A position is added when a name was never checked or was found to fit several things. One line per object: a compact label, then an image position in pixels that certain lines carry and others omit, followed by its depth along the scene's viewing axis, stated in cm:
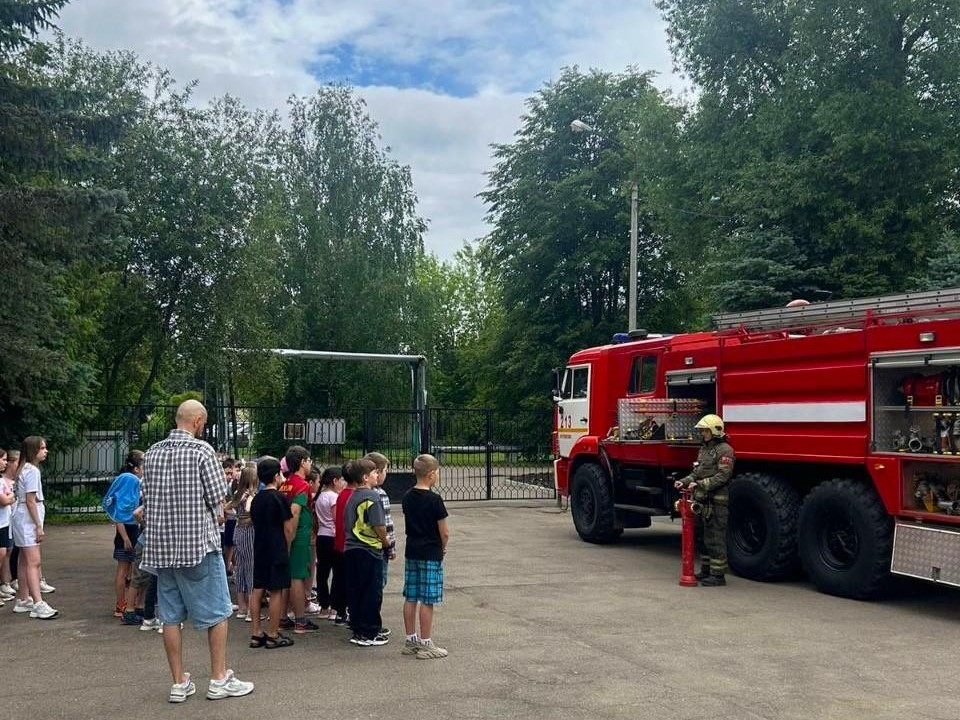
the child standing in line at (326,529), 867
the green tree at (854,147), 2084
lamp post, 2226
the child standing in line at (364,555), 763
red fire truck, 940
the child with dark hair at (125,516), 881
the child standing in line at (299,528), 805
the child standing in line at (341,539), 778
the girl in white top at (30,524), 898
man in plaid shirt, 613
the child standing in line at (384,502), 769
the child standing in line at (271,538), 759
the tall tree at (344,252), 3906
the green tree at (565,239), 3600
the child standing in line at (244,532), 843
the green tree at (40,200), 1241
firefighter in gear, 1102
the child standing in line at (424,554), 734
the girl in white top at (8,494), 913
